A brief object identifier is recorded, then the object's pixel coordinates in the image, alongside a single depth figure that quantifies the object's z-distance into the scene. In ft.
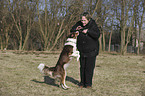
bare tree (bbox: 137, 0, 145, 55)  86.09
